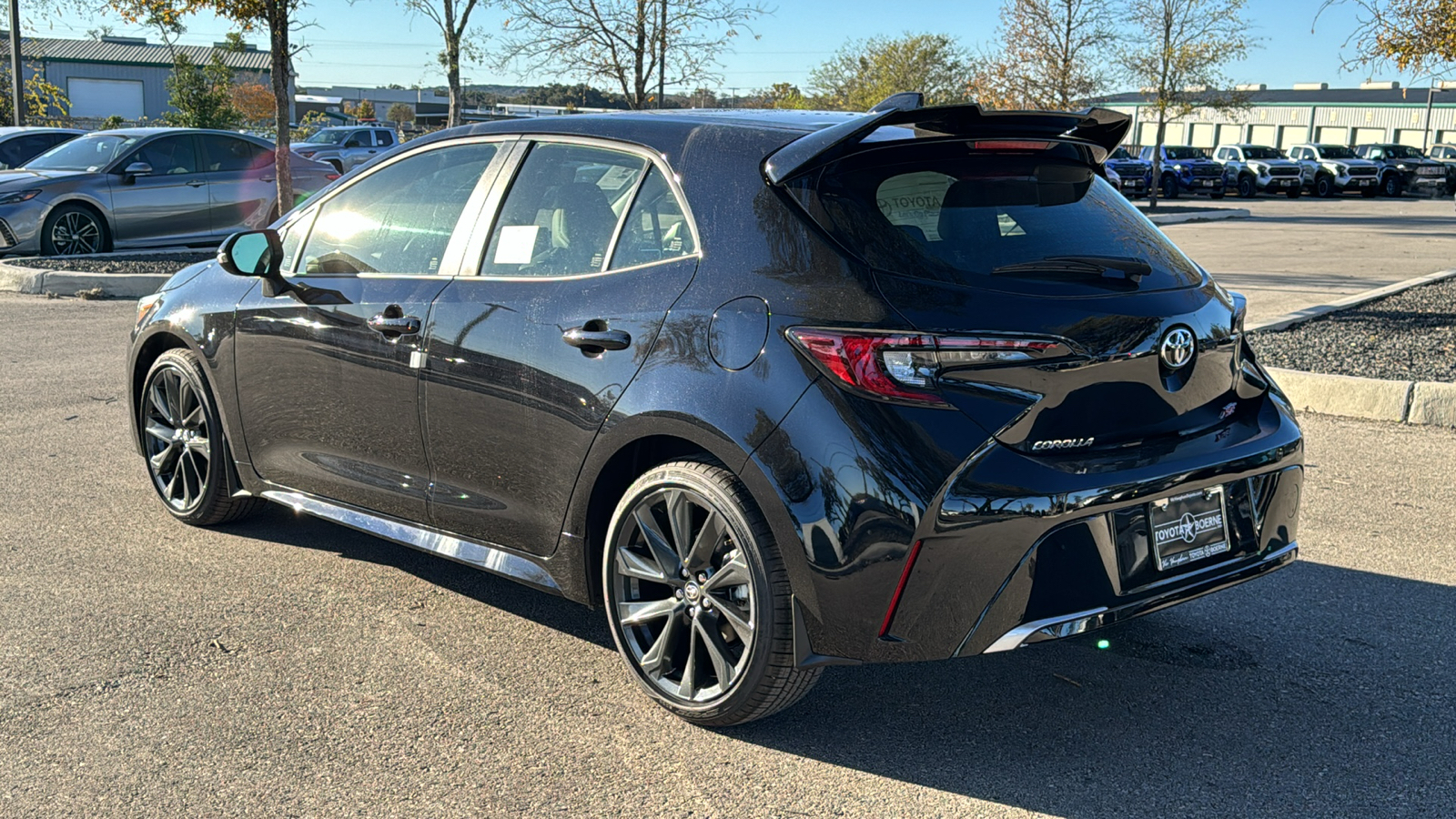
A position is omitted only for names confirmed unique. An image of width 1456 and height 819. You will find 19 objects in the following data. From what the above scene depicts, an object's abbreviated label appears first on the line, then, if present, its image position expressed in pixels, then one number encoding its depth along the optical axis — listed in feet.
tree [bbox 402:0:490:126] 60.03
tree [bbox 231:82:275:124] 209.05
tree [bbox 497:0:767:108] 60.44
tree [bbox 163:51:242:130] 130.21
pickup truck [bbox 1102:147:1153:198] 132.48
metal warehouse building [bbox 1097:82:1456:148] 255.91
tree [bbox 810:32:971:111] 157.58
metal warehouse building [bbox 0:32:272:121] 250.57
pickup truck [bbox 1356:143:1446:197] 152.05
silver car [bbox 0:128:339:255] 47.26
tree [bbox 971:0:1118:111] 107.96
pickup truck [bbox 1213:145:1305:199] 143.02
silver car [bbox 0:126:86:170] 61.77
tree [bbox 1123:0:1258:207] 108.37
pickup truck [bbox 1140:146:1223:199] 135.85
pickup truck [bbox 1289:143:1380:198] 147.54
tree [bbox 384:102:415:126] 268.29
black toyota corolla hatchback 9.89
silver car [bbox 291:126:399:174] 78.07
